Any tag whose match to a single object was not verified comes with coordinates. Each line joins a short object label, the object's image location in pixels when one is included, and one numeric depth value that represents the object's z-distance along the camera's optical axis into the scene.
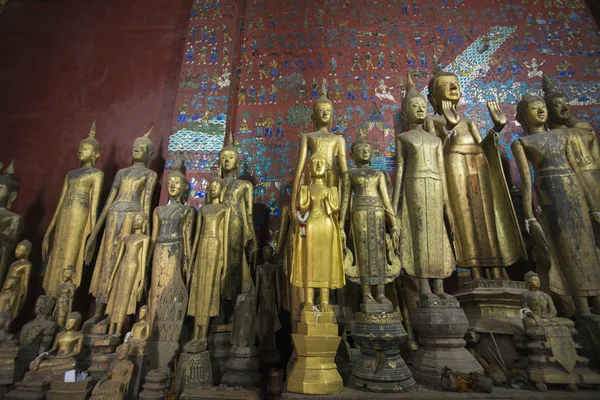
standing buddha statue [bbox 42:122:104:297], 4.52
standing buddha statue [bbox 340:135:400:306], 3.52
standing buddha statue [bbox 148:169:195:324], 4.11
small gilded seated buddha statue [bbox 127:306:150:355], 3.55
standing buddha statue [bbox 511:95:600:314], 3.70
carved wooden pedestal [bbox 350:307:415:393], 2.84
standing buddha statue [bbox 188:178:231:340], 3.79
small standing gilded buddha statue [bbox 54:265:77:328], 3.98
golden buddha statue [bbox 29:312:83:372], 3.48
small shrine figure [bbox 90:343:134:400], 3.08
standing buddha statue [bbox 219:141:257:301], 4.25
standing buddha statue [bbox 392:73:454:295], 3.74
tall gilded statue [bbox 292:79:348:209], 4.32
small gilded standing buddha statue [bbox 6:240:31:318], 4.33
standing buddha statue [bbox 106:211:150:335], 4.04
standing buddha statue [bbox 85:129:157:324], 4.30
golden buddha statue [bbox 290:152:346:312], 3.08
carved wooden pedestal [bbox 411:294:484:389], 3.09
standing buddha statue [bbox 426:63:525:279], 4.18
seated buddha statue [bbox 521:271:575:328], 3.06
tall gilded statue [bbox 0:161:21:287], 4.67
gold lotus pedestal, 2.69
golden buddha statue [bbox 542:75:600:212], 4.09
